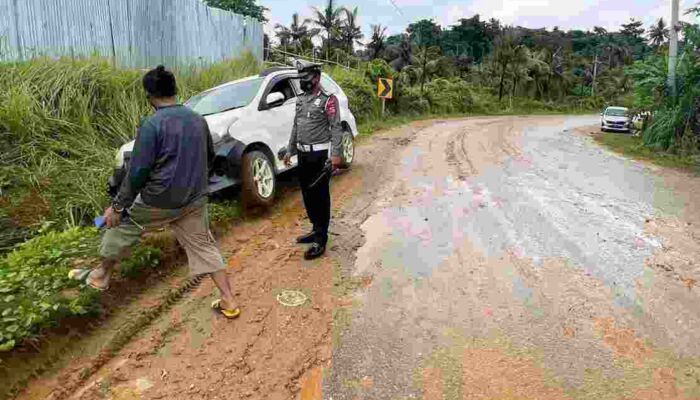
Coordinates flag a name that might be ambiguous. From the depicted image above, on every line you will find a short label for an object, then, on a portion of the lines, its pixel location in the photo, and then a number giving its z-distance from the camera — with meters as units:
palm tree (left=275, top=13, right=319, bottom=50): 30.38
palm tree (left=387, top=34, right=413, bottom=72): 37.84
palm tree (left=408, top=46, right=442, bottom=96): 36.09
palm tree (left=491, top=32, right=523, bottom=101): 42.81
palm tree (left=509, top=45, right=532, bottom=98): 43.14
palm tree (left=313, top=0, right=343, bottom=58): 30.36
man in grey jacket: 3.27
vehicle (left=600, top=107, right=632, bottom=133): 21.88
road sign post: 20.62
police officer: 4.74
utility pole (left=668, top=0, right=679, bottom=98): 14.77
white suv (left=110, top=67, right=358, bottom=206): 5.91
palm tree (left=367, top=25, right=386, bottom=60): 32.92
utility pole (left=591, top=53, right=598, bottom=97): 53.63
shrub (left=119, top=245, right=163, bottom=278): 4.28
